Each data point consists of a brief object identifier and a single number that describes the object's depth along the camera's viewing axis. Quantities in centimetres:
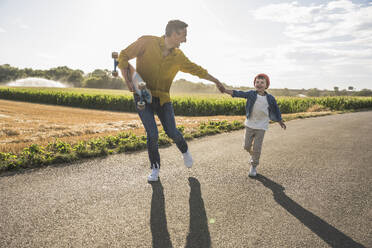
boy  418
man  344
